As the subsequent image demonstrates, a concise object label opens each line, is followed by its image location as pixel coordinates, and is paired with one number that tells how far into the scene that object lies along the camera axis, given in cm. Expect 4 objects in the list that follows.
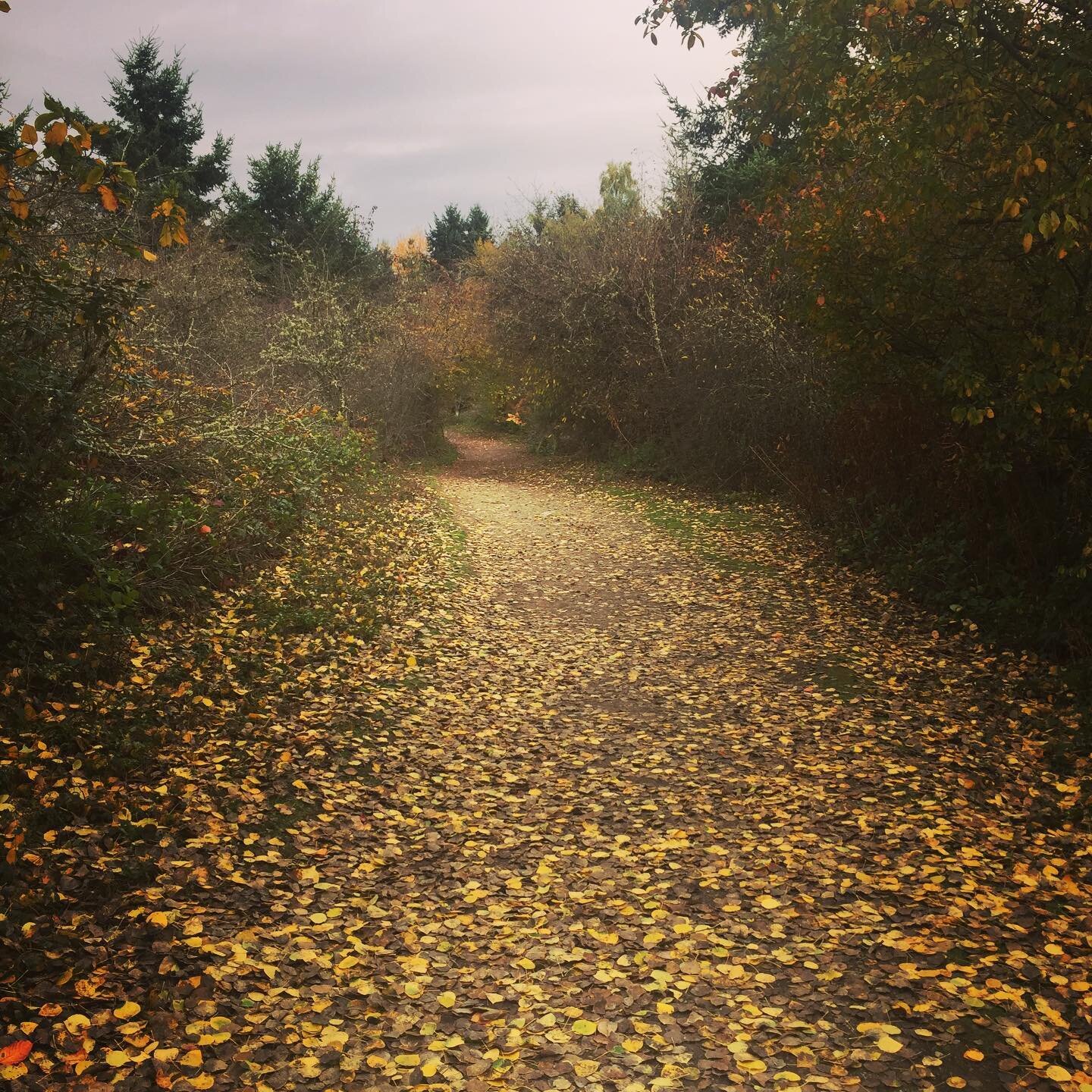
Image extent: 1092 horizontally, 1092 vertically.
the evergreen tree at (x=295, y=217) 2909
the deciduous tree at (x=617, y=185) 3316
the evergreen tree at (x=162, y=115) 2561
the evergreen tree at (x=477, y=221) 5741
